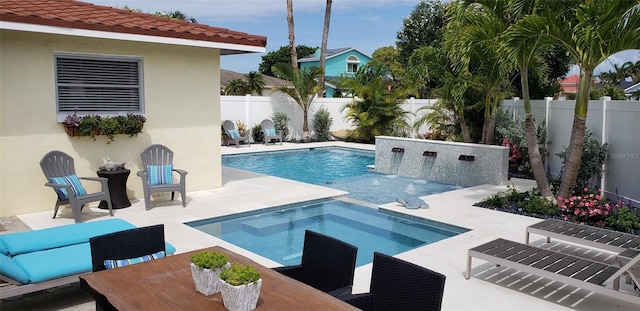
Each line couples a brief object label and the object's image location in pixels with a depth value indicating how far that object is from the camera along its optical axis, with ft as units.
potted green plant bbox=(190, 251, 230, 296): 10.56
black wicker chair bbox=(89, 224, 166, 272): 13.19
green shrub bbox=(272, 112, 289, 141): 73.00
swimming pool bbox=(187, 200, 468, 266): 24.26
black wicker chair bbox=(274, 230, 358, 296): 12.69
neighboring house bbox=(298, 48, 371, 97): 152.73
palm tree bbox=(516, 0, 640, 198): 25.27
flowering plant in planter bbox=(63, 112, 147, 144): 28.73
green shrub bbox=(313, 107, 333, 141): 76.74
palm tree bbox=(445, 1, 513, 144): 30.07
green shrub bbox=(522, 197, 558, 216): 28.35
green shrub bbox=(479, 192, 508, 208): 30.68
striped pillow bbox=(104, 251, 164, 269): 13.24
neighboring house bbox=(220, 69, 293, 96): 104.67
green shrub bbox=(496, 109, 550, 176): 40.27
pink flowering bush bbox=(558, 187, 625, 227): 25.77
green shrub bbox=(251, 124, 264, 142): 71.31
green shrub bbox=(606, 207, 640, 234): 24.50
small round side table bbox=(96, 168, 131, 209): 28.76
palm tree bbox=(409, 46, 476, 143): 42.80
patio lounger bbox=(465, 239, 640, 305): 15.51
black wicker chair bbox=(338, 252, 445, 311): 10.82
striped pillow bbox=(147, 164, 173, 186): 29.86
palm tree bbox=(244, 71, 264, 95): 95.55
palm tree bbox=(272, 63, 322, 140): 72.59
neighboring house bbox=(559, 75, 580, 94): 170.36
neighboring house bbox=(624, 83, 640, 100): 62.54
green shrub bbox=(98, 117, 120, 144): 29.50
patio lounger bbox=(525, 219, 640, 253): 19.24
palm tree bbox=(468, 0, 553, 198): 28.37
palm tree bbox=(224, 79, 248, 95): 94.58
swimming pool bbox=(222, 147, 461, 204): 39.24
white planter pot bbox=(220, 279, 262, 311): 9.59
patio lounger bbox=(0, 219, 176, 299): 15.10
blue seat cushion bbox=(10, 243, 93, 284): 15.24
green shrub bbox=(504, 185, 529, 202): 31.81
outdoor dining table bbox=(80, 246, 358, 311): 10.10
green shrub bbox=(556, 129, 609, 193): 31.32
